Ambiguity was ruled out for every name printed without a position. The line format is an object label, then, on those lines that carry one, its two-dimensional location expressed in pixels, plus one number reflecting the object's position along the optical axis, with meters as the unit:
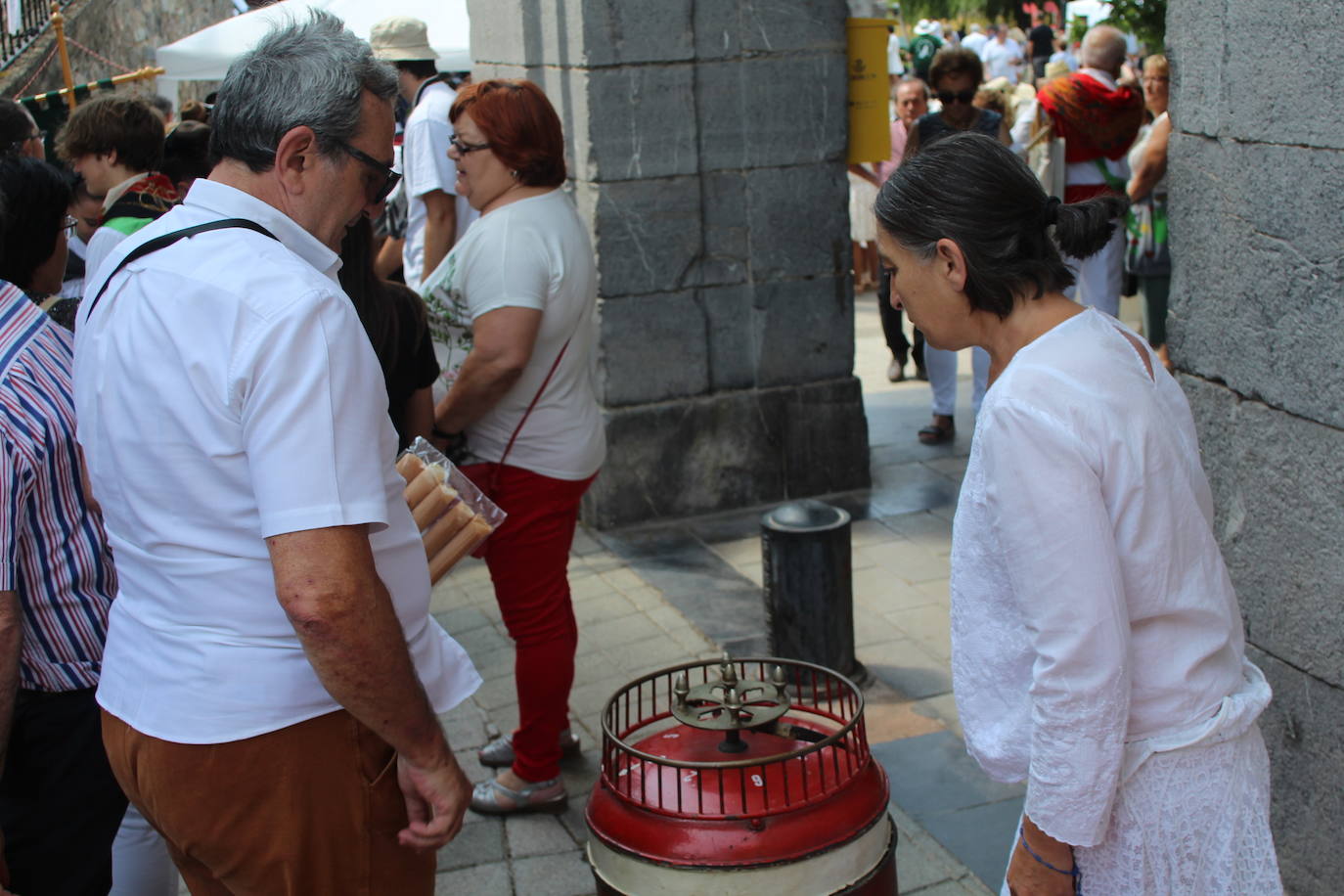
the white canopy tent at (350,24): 8.85
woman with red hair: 3.47
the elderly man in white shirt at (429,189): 5.96
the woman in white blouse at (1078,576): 1.76
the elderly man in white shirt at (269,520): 1.78
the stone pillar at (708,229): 5.78
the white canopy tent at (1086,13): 16.83
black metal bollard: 4.24
